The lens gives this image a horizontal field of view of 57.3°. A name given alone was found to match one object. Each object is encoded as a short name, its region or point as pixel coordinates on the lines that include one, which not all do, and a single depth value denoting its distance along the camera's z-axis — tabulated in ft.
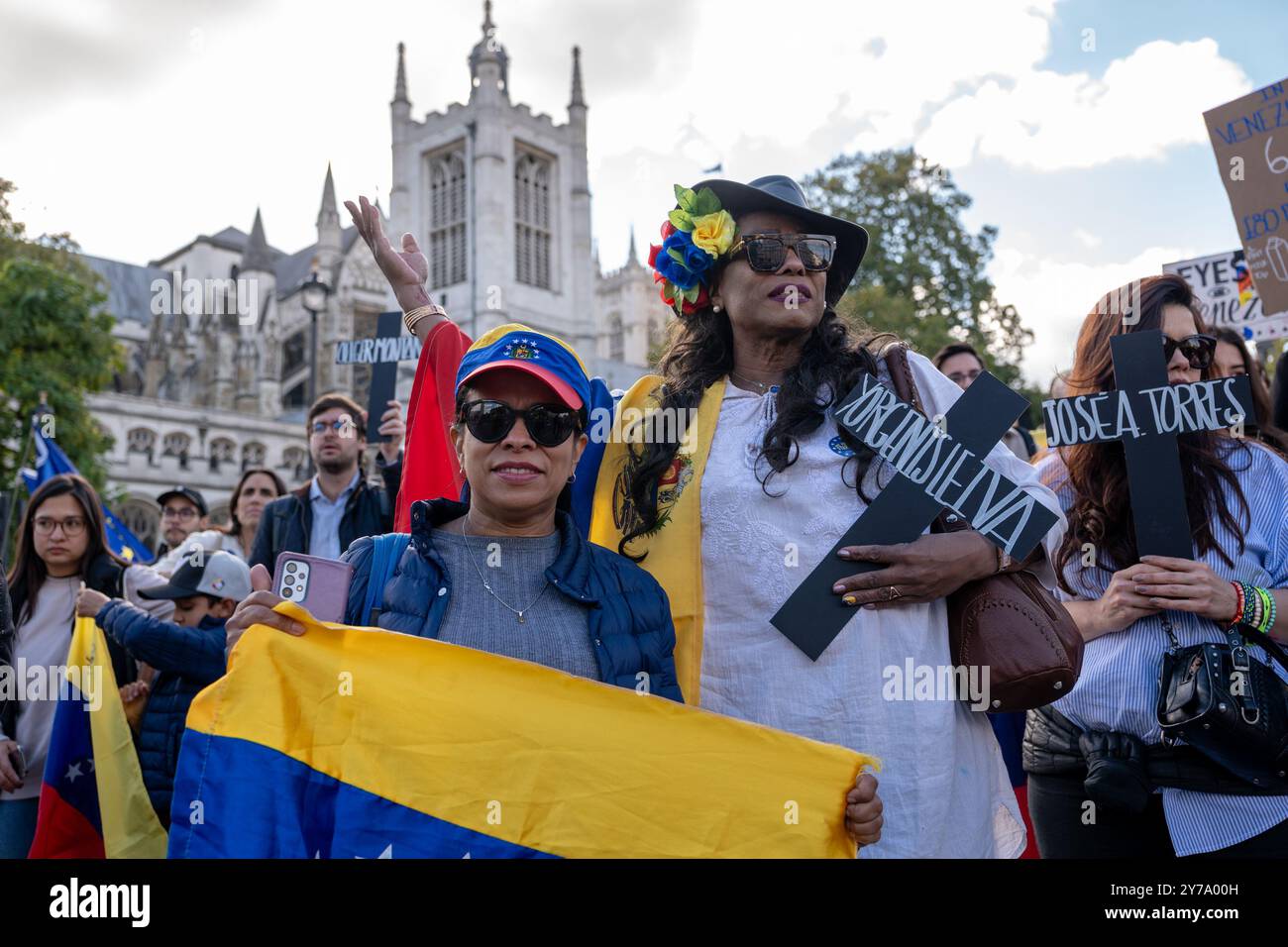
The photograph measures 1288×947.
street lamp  48.34
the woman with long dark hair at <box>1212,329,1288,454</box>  11.12
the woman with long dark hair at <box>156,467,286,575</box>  22.84
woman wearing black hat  8.46
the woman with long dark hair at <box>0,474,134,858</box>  14.96
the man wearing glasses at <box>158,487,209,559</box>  25.46
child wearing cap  14.48
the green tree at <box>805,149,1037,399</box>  108.27
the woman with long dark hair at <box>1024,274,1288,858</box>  9.35
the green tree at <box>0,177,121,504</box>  71.26
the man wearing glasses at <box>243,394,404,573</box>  17.98
